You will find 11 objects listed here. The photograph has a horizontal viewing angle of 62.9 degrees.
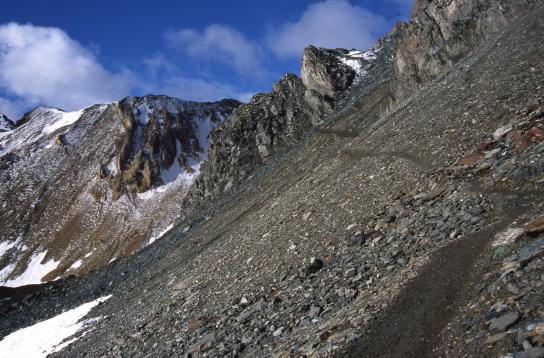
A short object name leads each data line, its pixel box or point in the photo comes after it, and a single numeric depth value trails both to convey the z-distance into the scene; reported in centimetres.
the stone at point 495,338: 827
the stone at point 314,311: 1362
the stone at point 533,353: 734
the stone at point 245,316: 1611
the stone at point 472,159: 1775
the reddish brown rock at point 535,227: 1081
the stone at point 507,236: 1130
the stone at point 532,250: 989
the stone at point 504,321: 844
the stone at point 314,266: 1728
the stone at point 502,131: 1833
